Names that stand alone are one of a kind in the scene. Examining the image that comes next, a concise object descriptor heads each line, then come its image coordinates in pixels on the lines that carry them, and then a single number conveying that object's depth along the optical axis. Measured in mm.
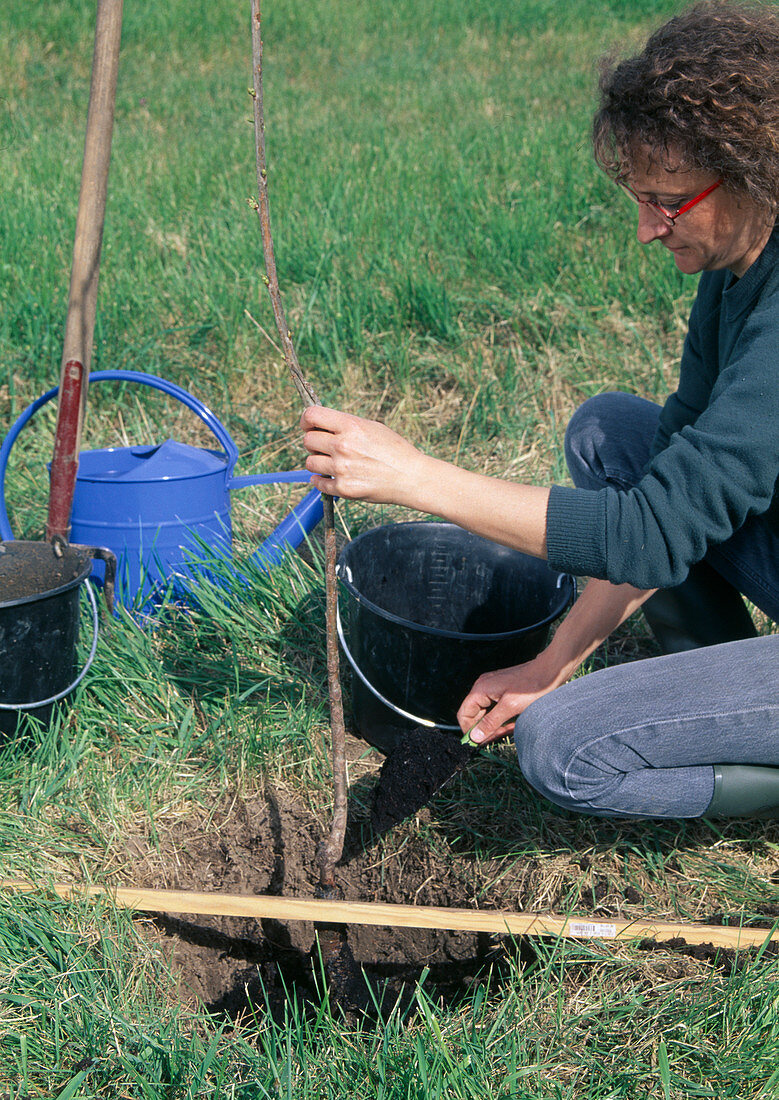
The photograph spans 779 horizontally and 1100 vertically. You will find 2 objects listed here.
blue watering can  2496
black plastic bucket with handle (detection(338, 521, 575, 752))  2012
